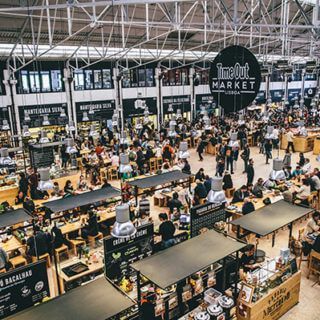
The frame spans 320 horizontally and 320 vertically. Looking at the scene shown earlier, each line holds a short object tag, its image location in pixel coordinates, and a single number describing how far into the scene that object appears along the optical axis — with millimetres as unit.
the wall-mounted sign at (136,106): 23150
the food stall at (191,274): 5098
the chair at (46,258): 8179
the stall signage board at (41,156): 14477
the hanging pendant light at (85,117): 19259
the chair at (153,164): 15804
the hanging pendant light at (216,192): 6156
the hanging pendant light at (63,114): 19625
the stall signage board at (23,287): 5662
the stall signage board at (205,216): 7844
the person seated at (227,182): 12021
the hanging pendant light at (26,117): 17266
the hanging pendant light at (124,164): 8078
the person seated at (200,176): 11871
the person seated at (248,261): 7013
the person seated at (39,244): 7914
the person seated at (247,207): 8938
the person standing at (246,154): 14867
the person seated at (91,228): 8703
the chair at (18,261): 7951
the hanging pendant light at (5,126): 16875
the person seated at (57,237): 8312
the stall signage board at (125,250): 6758
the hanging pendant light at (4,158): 9906
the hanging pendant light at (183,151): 10155
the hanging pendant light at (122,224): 5047
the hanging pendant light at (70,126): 15080
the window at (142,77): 23967
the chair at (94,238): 8675
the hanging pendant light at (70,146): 10866
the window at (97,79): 22016
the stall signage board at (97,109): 21344
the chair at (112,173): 14750
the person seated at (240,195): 10148
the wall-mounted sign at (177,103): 25453
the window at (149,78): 24391
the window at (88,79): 21609
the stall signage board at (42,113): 19141
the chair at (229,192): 12130
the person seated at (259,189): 10250
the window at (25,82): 19203
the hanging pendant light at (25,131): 13000
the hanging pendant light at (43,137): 11175
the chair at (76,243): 8477
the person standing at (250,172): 12484
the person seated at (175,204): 9864
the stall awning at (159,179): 9422
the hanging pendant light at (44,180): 7348
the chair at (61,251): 8303
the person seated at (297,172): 12281
